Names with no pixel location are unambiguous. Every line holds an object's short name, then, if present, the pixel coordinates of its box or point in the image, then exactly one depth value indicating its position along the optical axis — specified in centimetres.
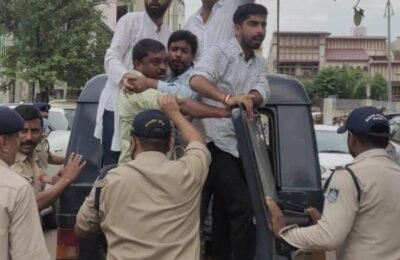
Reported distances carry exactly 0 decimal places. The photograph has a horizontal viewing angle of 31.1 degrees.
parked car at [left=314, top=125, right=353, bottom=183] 1259
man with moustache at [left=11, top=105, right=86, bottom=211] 428
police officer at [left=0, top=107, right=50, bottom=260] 307
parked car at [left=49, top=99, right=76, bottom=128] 1582
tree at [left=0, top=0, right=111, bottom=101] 2616
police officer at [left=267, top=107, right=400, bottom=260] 326
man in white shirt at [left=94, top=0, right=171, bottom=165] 445
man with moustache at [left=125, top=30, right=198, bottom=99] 453
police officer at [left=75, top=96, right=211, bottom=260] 329
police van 414
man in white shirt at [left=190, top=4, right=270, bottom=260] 399
